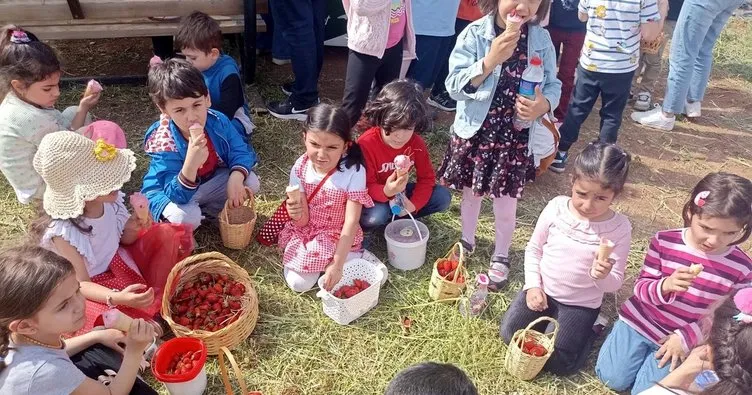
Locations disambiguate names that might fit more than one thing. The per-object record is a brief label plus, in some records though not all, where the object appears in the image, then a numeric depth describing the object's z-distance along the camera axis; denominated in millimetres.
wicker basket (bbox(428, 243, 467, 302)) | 3648
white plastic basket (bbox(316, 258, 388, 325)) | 3482
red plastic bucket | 2865
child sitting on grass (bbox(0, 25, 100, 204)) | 3547
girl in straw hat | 2891
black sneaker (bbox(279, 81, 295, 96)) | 6020
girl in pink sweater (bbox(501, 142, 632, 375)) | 3014
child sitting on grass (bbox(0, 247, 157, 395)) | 2199
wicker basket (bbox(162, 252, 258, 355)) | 3094
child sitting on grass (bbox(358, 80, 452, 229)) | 3586
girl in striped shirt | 2846
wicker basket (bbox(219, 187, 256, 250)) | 3908
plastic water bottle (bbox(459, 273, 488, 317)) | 3596
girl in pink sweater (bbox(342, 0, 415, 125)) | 4359
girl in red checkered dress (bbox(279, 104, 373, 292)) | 3531
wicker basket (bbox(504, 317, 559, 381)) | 3139
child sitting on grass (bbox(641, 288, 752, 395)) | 2172
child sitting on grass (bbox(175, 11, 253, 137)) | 4383
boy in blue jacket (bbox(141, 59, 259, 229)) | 3623
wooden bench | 5031
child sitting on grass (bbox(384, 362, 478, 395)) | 1683
